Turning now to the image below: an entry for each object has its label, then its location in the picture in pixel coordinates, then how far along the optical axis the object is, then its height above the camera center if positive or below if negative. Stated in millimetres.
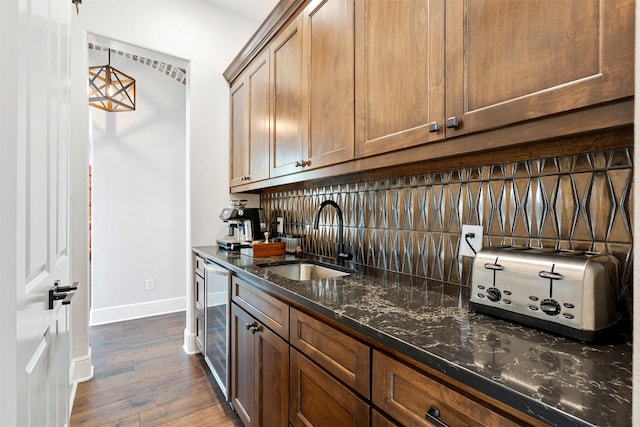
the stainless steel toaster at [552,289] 686 -189
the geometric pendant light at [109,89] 2580 +1099
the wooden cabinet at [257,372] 1223 -741
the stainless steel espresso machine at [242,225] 2346 -105
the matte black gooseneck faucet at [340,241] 1726 -168
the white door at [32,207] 671 +13
